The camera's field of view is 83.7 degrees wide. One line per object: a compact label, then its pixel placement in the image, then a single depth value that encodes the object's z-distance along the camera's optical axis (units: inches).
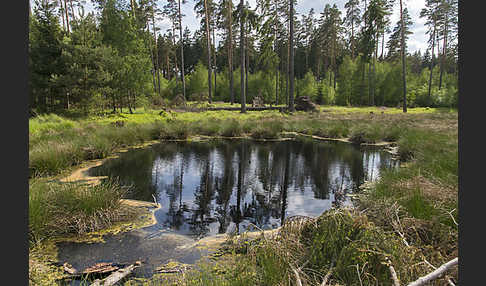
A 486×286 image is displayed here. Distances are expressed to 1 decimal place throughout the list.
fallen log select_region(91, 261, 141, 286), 115.6
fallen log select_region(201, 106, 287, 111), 920.9
